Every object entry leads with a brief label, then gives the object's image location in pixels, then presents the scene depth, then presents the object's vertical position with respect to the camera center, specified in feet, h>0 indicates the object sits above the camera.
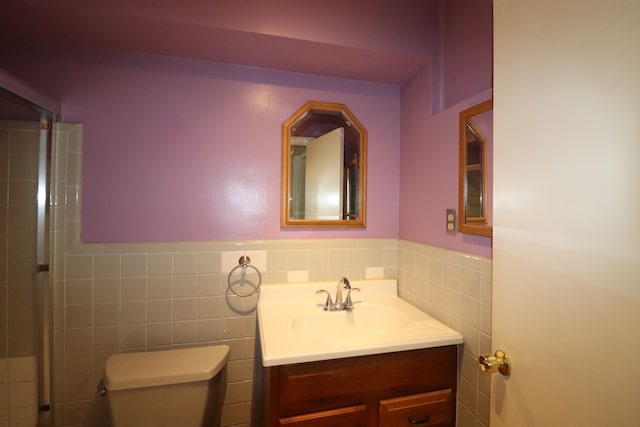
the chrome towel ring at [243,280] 4.93 -1.12
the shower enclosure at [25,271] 4.29 -0.88
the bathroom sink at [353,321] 4.44 -1.68
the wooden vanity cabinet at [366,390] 3.29 -2.11
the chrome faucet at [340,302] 4.73 -1.44
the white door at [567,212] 1.61 +0.03
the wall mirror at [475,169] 3.58 +0.61
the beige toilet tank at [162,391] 3.76 -2.36
